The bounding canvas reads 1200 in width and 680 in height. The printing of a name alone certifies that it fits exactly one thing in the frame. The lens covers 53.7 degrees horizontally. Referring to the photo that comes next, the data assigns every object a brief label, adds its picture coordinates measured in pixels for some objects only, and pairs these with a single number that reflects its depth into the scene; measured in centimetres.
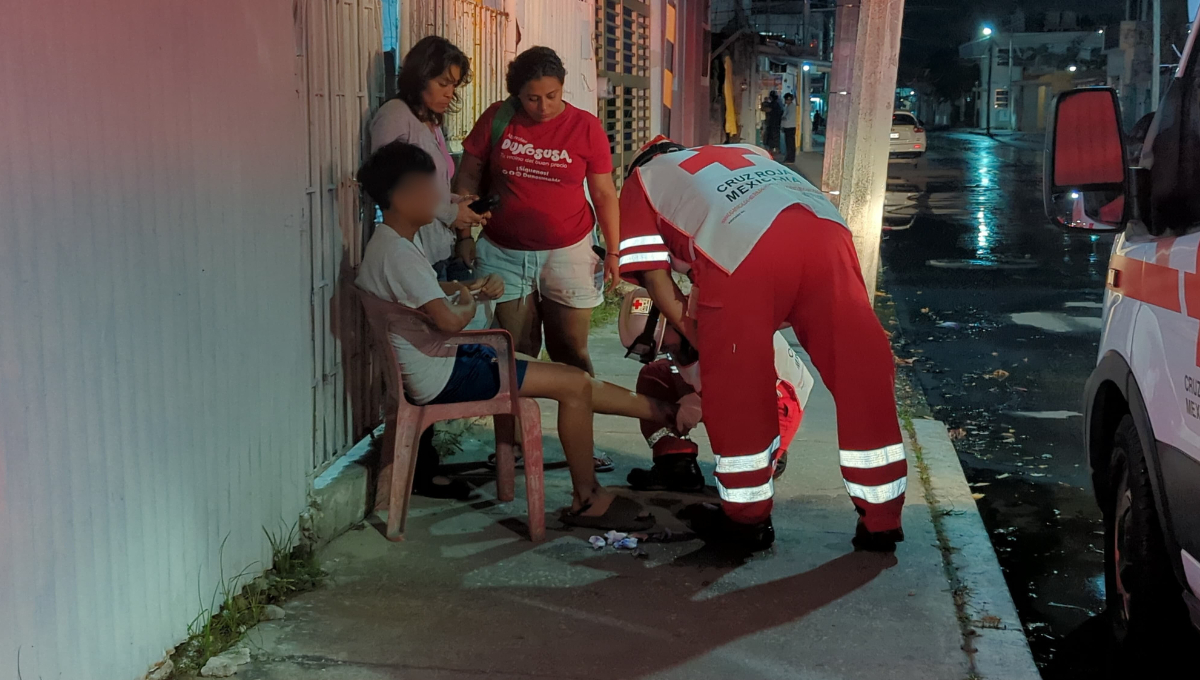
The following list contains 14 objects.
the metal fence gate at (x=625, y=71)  1065
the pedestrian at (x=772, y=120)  3281
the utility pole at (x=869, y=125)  921
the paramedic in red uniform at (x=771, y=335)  393
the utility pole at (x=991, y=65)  7474
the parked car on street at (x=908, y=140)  3453
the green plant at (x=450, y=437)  539
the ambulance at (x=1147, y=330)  276
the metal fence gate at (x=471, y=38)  535
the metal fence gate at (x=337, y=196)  414
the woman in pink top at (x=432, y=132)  452
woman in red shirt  509
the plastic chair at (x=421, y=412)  413
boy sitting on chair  404
